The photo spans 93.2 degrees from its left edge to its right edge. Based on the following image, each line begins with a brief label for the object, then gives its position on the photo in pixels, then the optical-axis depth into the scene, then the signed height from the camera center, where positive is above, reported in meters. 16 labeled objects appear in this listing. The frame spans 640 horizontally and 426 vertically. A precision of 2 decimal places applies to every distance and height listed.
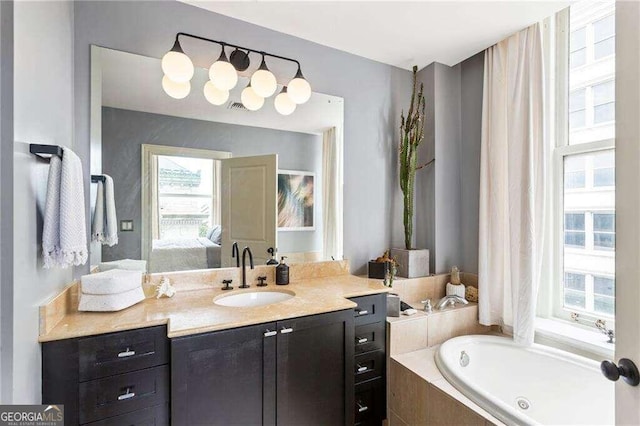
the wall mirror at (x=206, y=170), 1.66 +0.27
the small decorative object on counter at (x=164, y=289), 1.66 -0.43
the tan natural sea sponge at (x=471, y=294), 2.37 -0.64
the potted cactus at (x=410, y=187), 2.37 +0.20
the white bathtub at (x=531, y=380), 1.62 -0.99
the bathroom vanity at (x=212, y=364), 1.17 -0.67
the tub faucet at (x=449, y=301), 2.21 -0.66
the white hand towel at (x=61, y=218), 1.12 -0.02
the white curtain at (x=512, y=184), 1.97 +0.20
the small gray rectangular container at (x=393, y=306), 2.02 -0.63
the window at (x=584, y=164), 1.81 +0.31
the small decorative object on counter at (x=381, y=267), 2.20 -0.41
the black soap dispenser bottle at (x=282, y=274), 2.01 -0.41
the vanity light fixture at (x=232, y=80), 1.69 +0.81
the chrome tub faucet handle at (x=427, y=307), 2.12 -0.68
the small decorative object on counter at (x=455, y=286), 2.35 -0.57
